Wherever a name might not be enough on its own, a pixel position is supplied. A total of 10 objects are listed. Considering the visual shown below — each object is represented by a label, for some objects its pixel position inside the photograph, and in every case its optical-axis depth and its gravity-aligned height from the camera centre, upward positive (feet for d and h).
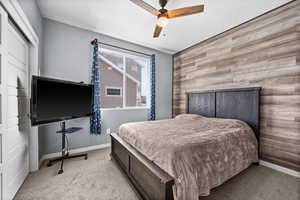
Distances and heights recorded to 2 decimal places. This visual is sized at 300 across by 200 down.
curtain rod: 9.03 +4.51
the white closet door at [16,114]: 4.38 -0.65
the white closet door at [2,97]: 3.77 +0.08
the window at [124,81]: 11.39 +1.96
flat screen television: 5.29 -0.03
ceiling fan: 5.68 +4.32
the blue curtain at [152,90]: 12.25 +0.96
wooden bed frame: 3.90 -1.91
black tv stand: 7.00 -3.04
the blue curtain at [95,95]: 9.14 +0.34
